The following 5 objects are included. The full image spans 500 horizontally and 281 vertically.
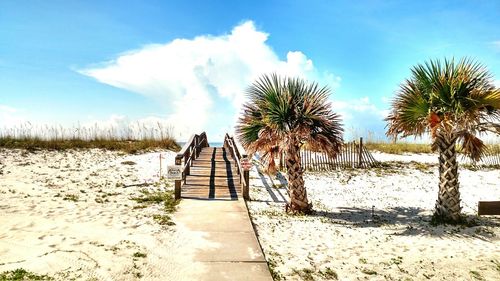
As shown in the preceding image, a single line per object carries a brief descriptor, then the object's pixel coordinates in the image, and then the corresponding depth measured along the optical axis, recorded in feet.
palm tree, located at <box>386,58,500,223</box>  31.27
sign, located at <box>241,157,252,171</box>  39.70
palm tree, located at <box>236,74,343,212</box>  35.09
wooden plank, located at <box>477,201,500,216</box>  34.42
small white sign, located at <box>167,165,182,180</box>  37.55
